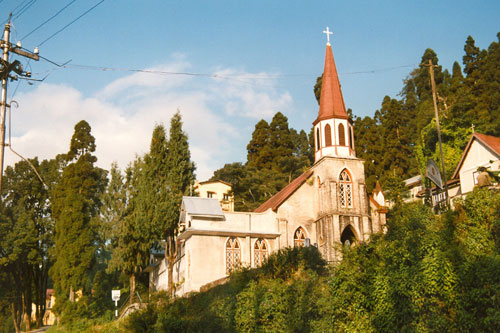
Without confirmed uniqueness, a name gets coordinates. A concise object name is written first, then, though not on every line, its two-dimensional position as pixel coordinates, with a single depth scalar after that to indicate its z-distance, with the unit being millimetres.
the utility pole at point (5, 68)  16112
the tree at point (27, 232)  46844
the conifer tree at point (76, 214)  41812
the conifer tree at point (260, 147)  59312
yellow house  58875
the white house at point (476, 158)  34312
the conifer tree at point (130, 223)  34125
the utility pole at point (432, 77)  28492
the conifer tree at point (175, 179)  33969
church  31406
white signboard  32344
